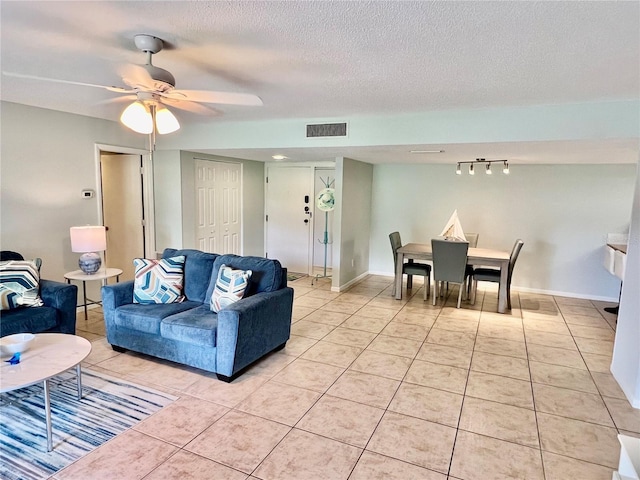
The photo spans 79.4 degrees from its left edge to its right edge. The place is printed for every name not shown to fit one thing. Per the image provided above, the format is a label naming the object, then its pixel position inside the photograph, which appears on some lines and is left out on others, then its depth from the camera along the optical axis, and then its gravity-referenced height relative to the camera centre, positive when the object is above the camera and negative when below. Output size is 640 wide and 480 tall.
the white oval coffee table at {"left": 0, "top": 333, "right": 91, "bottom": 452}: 2.05 -0.97
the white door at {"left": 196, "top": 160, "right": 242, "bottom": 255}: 5.70 -0.10
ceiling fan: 2.10 +0.64
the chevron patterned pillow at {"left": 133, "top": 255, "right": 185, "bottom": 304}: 3.42 -0.74
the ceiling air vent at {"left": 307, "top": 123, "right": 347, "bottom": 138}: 4.11 +0.78
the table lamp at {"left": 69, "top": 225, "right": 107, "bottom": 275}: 3.88 -0.49
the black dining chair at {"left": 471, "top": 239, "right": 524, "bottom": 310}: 4.88 -0.87
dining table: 4.82 -0.68
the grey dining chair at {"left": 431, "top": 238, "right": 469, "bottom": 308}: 4.79 -0.69
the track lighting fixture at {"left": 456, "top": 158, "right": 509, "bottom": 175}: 5.25 +0.63
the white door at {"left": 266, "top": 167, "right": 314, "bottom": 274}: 6.69 -0.24
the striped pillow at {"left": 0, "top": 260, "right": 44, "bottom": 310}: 3.07 -0.74
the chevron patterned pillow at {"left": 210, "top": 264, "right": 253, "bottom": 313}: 3.18 -0.73
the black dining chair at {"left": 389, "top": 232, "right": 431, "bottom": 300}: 5.37 -0.89
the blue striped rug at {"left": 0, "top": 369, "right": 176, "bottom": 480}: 2.04 -1.39
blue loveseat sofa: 2.88 -0.96
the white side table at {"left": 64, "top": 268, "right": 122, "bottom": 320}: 3.92 -0.82
